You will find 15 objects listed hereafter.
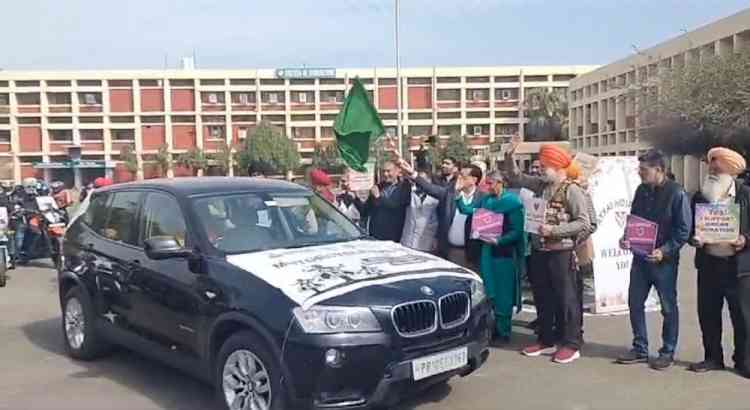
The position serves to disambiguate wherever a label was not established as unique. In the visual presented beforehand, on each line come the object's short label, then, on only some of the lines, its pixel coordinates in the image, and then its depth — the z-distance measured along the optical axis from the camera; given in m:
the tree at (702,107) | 28.41
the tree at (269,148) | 77.81
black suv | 4.54
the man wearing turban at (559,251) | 6.38
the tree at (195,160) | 79.69
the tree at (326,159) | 78.99
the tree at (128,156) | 81.32
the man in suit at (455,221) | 7.28
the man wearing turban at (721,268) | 5.87
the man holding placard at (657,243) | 6.10
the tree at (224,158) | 82.06
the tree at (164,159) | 79.88
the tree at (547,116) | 87.44
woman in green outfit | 7.04
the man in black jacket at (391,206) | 7.62
